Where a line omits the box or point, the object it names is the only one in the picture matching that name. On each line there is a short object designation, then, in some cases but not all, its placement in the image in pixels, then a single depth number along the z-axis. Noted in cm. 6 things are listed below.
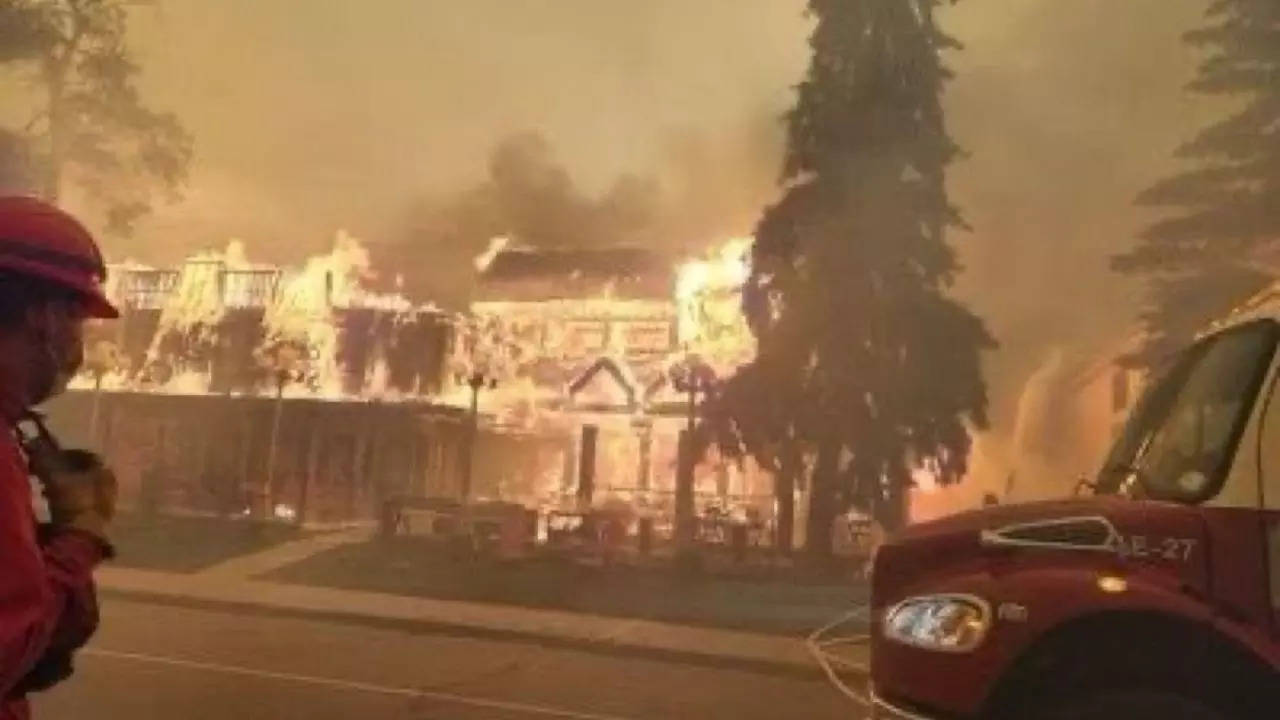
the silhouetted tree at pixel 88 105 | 1853
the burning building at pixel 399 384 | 1702
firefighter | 151
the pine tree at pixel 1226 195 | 1472
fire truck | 342
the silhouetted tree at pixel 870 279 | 1582
